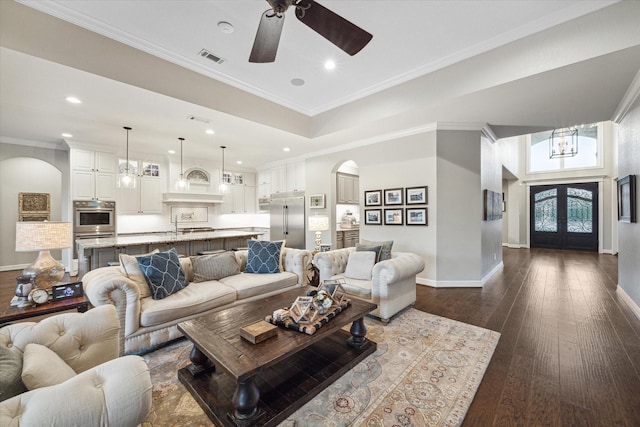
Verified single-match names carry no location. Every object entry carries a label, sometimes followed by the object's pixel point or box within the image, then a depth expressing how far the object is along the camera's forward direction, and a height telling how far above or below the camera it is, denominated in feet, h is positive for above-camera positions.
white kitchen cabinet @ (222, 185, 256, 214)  26.36 +1.54
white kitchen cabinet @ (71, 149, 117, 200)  17.72 +2.84
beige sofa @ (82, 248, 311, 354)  7.55 -2.82
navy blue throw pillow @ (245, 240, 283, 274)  11.86 -1.95
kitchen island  12.75 -1.68
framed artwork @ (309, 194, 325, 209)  20.33 +1.08
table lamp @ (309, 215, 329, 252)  15.61 -0.54
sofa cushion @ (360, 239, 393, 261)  11.87 -1.58
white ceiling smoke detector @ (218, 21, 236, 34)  8.55 +6.21
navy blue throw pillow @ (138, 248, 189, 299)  8.84 -2.03
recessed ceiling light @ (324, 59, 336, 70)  10.71 +6.22
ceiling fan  5.99 +4.68
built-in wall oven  17.58 -0.26
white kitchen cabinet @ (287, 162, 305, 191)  22.20 +3.34
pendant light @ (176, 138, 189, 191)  16.43 +1.97
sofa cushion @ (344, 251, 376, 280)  11.14 -2.16
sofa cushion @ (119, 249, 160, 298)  8.82 -1.95
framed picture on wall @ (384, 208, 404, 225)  16.15 -0.08
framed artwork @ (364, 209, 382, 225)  17.15 -0.12
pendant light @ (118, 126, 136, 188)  14.83 +1.95
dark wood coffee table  5.15 -3.86
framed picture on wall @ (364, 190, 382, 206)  17.08 +1.13
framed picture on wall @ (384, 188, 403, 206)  16.17 +1.15
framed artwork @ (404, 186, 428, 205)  15.17 +1.14
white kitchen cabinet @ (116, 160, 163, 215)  20.40 +1.81
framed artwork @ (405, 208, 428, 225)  15.17 -0.08
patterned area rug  5.57 -4.24
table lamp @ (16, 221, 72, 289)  6.98 -0.75
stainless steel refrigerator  22.09 -0.34
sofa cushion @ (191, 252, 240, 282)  10.67 -2.16
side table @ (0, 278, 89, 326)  6.05 -2.30
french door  27.02 -0.20
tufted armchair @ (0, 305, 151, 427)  2.91 -2.18
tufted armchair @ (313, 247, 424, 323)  9.88 -2.70
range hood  22.17 +1.55
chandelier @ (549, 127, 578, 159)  24.66 +7.07
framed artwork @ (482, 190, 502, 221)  15.64 +0.57
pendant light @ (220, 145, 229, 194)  18.84 +1.95
